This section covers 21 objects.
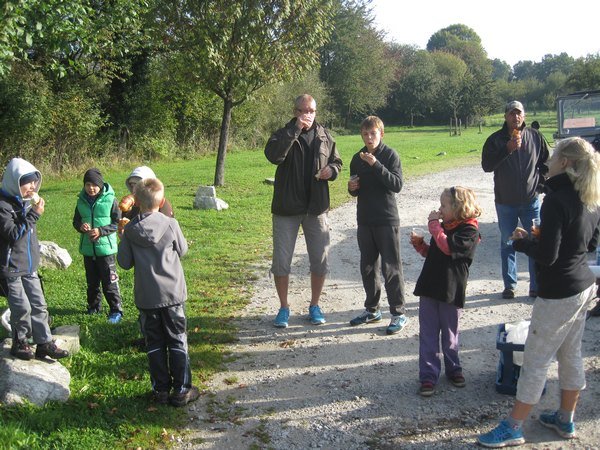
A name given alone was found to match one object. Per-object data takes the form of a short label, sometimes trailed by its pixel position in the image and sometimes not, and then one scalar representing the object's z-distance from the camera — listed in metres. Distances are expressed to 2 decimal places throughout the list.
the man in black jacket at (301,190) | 5.37
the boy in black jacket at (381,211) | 5.32
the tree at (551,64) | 89.50
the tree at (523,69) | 98.69
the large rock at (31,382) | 3.90
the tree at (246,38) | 13.34
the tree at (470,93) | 46.91
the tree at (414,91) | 57.64
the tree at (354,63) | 51.41
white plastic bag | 4.10
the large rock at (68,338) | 4.68
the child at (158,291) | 3.97
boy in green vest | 5.69
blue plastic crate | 4.09
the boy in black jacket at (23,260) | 4.30
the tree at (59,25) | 7.54
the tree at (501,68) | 118.25
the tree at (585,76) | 45.62
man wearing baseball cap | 6.12
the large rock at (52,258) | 7.60
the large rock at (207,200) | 12.24
